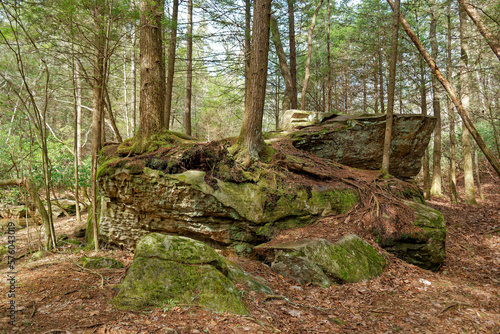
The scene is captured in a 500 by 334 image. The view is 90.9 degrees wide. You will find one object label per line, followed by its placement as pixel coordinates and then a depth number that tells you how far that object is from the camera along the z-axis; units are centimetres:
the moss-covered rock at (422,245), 552
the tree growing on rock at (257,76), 619
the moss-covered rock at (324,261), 442
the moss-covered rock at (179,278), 300
